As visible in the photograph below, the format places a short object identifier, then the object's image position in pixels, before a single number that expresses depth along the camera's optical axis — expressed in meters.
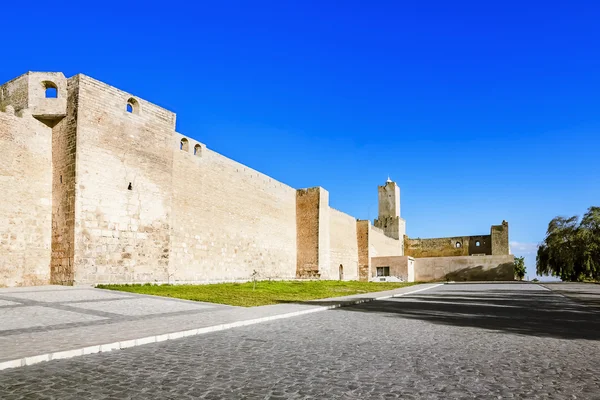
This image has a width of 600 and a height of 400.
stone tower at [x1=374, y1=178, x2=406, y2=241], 58.81
